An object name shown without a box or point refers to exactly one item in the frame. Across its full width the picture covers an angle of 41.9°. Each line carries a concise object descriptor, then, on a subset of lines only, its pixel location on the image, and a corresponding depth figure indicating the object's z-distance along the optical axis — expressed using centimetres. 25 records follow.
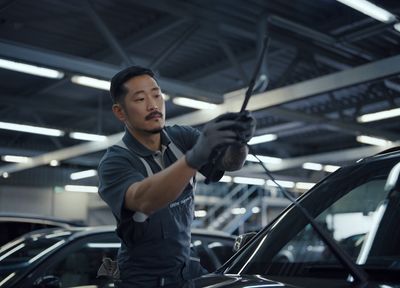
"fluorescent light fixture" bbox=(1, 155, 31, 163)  1442
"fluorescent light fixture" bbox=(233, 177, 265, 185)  1730
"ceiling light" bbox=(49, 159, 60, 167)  1420
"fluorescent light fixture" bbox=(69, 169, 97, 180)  1805
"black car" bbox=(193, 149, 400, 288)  165
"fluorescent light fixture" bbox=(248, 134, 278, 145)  1262
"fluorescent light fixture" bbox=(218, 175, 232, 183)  1697
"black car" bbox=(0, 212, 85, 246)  544
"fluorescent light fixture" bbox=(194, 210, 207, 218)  2204
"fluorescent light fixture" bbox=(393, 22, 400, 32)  638
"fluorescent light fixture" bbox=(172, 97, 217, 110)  871
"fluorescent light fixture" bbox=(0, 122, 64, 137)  1034
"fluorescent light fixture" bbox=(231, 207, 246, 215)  1883
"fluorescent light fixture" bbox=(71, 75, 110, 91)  738
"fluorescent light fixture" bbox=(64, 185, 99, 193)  2014
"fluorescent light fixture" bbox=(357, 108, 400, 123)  962
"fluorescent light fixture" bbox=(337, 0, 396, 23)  561
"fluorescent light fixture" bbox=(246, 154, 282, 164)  1506
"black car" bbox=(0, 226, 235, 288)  384
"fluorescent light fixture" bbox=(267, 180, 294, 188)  1753
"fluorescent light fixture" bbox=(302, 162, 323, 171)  1609
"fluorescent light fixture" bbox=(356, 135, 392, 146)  1284
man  183
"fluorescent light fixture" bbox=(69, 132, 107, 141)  1146
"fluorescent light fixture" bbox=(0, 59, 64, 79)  660
